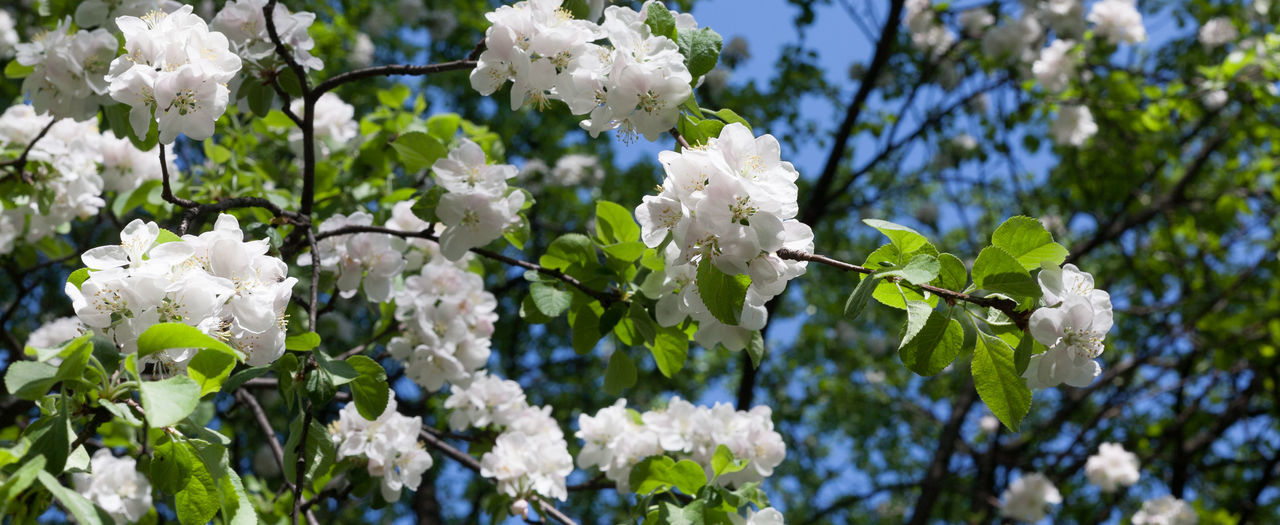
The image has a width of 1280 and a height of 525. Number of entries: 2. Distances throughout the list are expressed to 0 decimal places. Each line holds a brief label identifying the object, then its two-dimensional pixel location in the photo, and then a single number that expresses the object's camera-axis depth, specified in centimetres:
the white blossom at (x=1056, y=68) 575
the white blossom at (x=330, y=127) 328
